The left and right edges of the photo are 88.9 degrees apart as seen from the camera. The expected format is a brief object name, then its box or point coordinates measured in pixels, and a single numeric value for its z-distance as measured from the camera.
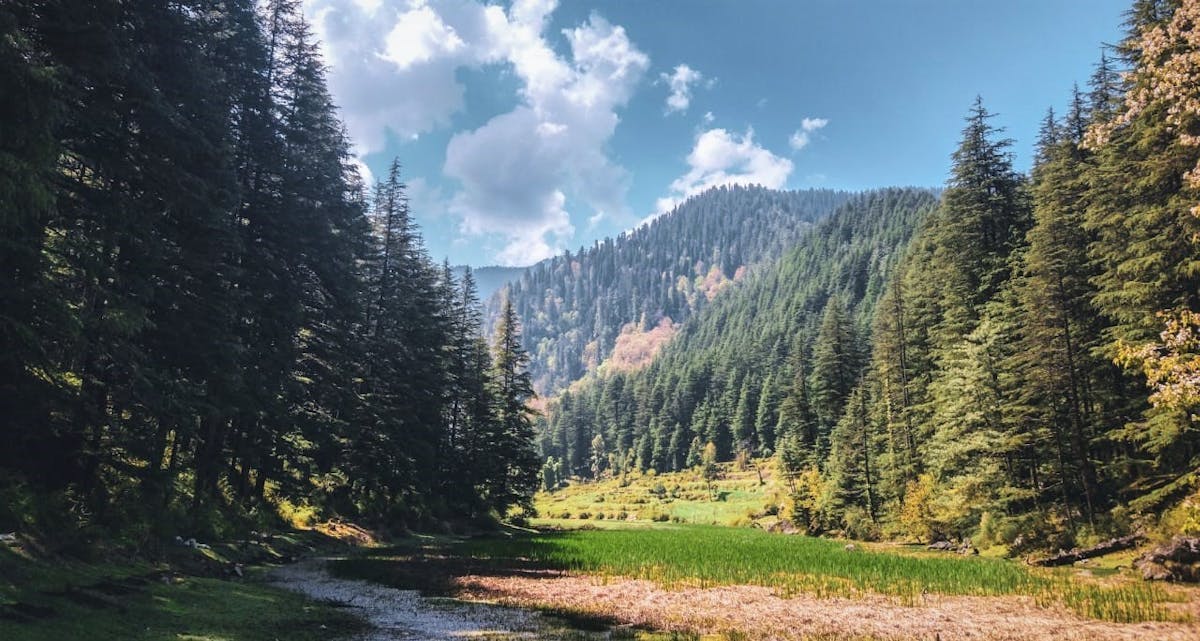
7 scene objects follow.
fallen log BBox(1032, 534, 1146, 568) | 23.08
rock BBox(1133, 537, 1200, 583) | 17.33
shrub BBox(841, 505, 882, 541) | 42.38
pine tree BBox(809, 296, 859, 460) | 63.50
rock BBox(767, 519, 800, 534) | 51.76
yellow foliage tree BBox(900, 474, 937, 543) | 36.38
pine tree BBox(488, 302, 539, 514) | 47.69
